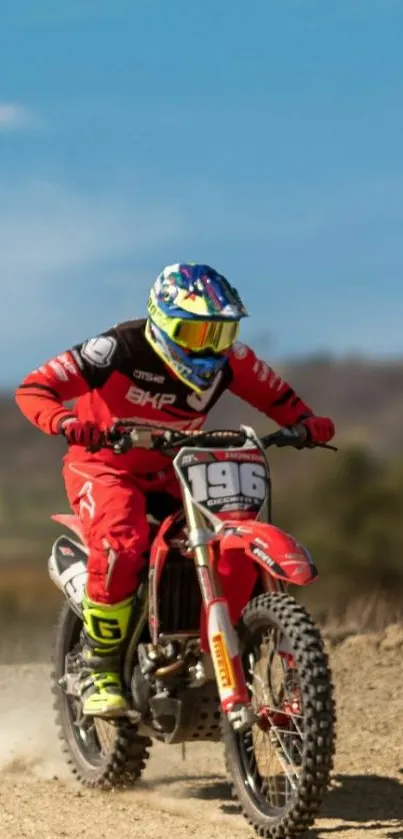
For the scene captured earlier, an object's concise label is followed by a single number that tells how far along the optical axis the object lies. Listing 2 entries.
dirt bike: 14.44
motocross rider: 16.02
